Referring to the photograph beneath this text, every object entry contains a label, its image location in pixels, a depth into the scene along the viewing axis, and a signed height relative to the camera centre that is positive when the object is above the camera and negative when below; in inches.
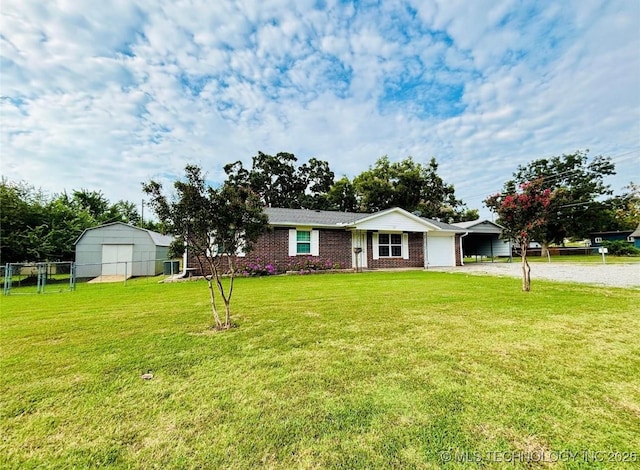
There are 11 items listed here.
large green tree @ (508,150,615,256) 1152.2 +269.3
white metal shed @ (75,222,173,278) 693.9 +18.1
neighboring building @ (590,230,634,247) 1491.1 +71.6
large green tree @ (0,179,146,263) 620.4 +81.9
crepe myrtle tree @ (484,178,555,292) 309.1 +42.4
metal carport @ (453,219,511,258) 875.4 +34.5
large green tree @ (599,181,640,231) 1166.3 +188.5
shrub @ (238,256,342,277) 547.2 -24.7
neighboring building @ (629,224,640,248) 1312.9 +50.0
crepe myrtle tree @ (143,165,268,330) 179.5 +26.4
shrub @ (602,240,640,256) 1041.5 +0.1
